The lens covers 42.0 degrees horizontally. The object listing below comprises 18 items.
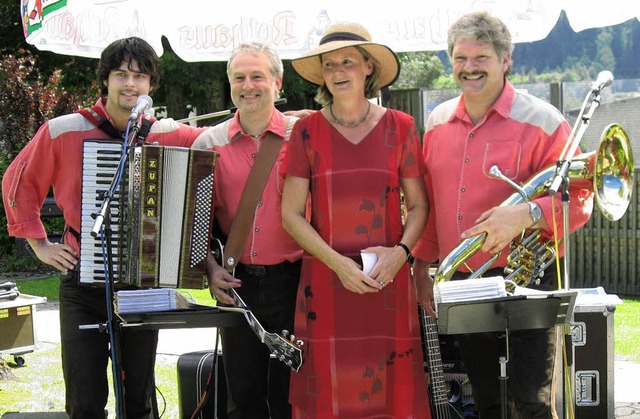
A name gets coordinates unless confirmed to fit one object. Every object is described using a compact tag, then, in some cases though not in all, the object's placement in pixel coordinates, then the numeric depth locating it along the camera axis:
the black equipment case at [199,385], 4.77
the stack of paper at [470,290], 3.10
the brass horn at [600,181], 3.37
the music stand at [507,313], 3.09
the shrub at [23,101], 13.03
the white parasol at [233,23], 5.46
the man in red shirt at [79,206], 4.02
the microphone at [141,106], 3.61
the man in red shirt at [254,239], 4.00
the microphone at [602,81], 3.42
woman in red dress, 3.74
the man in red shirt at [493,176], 3.55
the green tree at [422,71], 22.45
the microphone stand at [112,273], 3.49
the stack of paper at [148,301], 3.37
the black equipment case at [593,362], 4.72
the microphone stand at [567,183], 3.21
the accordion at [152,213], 3.82
